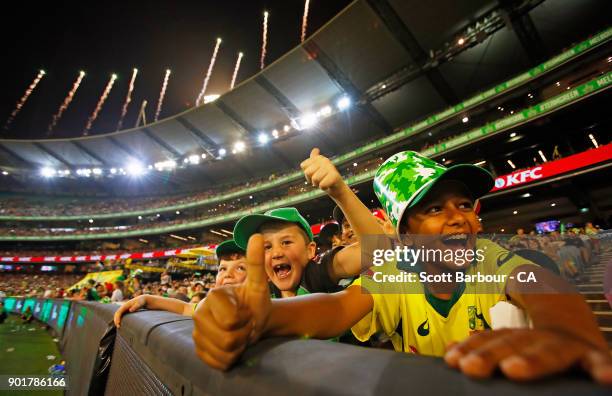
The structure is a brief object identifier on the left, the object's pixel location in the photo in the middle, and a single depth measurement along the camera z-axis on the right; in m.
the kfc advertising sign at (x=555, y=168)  12.00
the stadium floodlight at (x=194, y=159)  34.41
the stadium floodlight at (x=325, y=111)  25.86
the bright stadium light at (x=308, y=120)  26.75
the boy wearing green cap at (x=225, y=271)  2.70
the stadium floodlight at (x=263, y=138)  30.20
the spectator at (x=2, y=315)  9.80
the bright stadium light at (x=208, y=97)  37.71
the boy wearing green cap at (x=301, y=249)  1.66
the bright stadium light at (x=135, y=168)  37.69
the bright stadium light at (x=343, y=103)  24.38
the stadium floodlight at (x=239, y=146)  31.54
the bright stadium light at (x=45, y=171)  40.59
